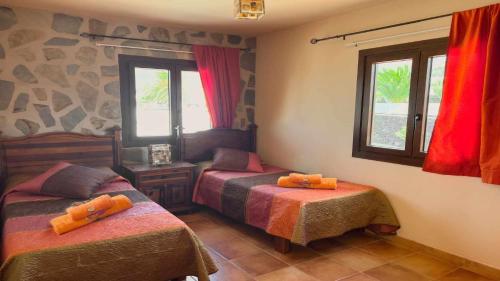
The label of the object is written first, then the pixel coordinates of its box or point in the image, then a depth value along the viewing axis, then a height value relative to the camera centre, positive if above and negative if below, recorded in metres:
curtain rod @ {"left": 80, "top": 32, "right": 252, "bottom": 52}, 3.63 +0.75
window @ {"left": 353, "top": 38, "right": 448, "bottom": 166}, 2.85 +0.10
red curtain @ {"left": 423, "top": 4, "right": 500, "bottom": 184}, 2.37 +0.07
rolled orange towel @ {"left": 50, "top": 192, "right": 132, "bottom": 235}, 2.04 -0.73
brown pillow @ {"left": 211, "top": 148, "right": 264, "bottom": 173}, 3.99 -0.65
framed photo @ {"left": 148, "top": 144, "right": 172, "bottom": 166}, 3.88 -0.56
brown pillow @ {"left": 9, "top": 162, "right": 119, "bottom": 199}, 2.76 -0.66
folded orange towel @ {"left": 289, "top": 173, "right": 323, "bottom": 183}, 3.24 -0.67
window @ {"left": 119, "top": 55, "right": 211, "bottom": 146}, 3.92 +0.08
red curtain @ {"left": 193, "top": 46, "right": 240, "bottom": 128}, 4.27 +0.35
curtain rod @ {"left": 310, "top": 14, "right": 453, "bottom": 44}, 2.79 +0.75
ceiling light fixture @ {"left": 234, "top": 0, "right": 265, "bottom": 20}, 1.83 +0.54
